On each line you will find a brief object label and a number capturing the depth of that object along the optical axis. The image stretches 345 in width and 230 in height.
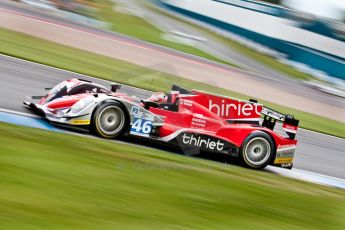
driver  16.31
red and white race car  15.30
